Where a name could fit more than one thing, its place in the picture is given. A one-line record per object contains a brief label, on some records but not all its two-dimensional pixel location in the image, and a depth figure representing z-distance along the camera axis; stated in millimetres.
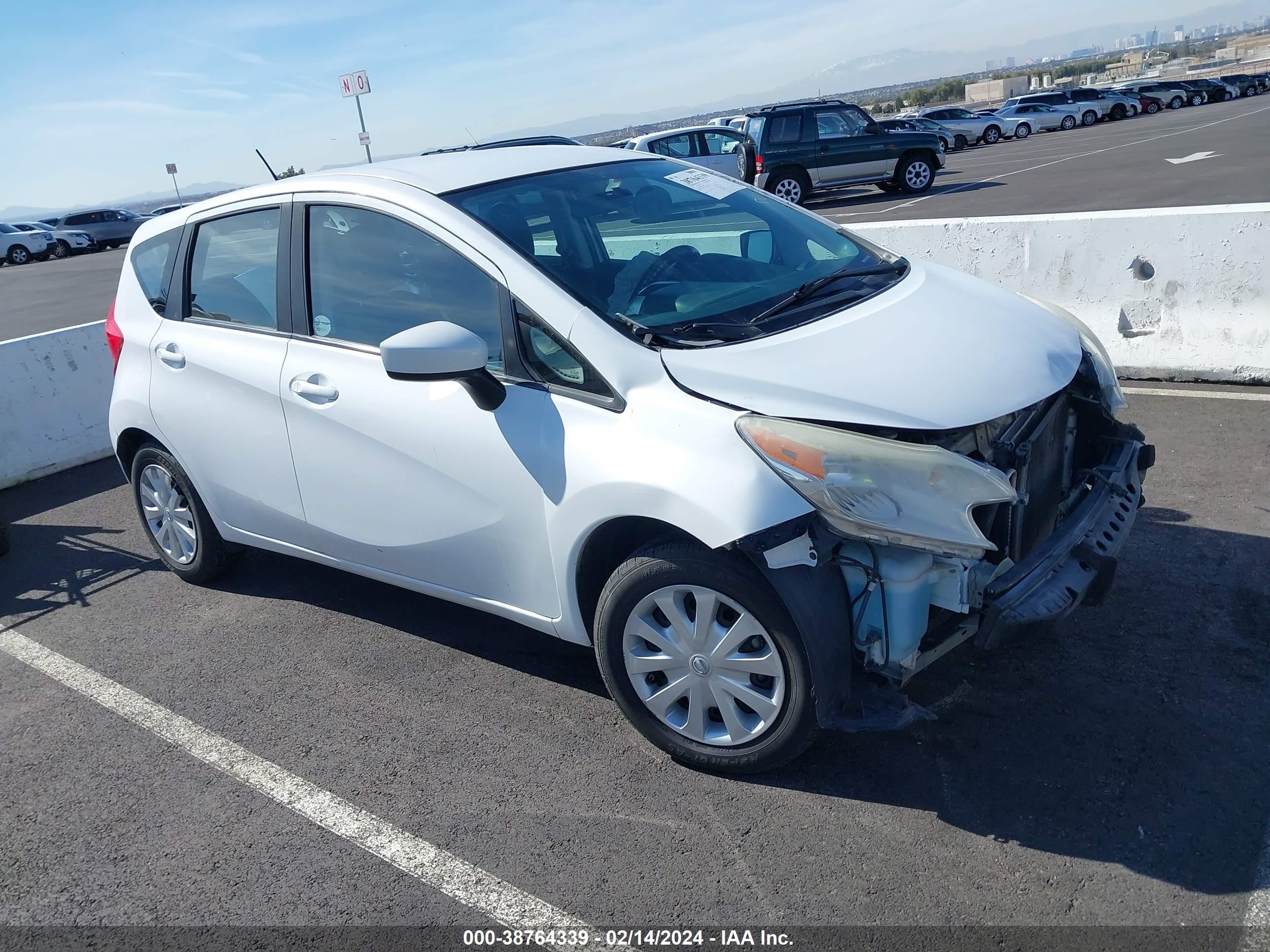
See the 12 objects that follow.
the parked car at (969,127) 38625
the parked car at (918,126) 31603
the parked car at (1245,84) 48844
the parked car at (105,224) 38594
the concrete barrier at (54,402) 7059
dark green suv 19812
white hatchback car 2740
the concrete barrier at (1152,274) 5871
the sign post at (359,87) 29312
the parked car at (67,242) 37281
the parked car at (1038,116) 41375
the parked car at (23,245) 36031
